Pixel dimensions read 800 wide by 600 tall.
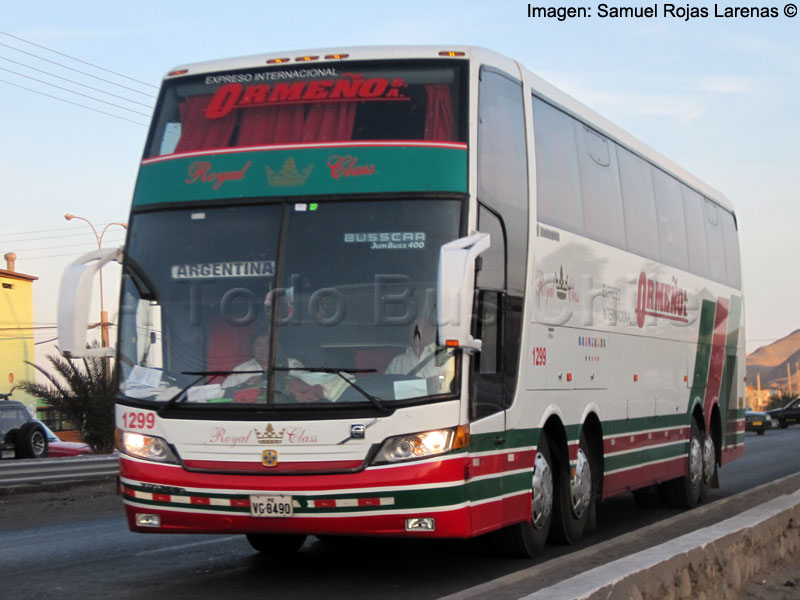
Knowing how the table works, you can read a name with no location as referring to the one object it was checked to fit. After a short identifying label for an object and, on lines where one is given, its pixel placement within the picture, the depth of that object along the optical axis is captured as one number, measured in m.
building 72.94
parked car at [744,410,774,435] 52.19
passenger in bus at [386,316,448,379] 8.42
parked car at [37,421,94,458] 35.38
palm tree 36.50
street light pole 45.62
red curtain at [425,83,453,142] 9.02
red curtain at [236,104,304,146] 9.25
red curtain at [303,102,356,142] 9.16
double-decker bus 8.35
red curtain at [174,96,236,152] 9.41
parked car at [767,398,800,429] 60.23
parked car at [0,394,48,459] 31.83
